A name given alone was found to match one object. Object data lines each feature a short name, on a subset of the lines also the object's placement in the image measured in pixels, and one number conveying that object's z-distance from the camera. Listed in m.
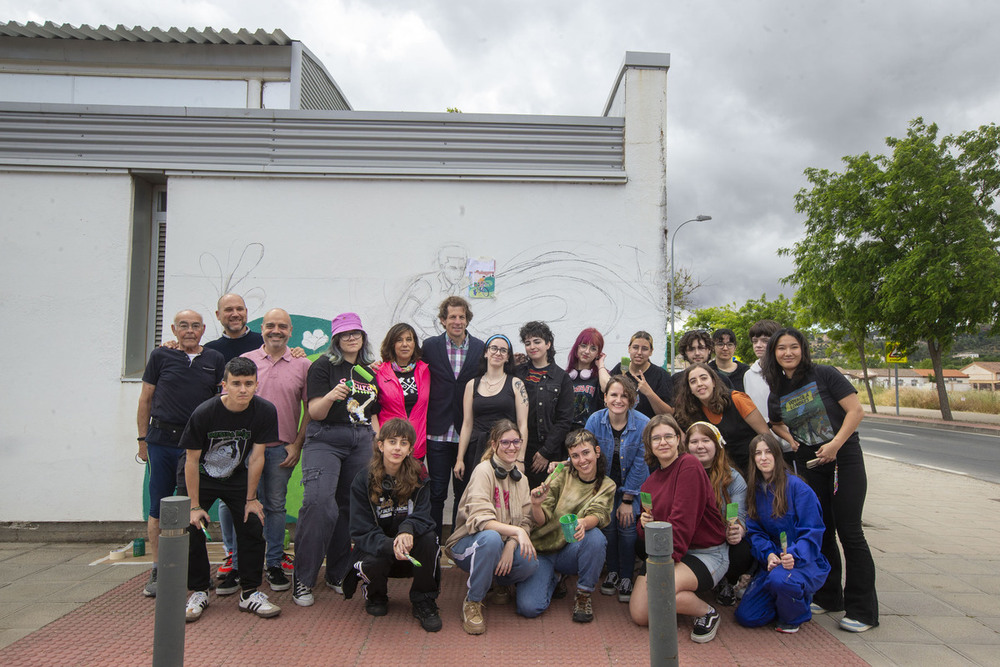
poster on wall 5.50
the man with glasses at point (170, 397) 4.17
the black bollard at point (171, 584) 2.46
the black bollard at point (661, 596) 2.40
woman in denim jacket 4.04
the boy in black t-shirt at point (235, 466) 3.72
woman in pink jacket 4.23
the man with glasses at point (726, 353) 4.83
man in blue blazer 4.45
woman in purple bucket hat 3.96
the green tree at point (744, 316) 38.44
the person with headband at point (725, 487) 3.76
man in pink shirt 4.15
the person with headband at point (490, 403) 4.25
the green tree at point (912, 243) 19.09
